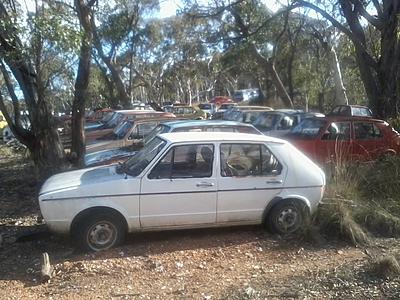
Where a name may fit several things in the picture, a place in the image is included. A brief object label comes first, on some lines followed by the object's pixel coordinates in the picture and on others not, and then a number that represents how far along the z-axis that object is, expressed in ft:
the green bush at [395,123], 48.45
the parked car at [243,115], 69.41
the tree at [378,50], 54.54
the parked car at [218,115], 98.91
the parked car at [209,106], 168.43
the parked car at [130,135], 46.65
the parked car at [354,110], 77.04
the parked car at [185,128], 36.24
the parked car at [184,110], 104.55
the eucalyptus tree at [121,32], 84.67
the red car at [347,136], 41.73
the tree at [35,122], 40.24
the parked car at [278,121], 57.44
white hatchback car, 23.40
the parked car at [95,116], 101.35
